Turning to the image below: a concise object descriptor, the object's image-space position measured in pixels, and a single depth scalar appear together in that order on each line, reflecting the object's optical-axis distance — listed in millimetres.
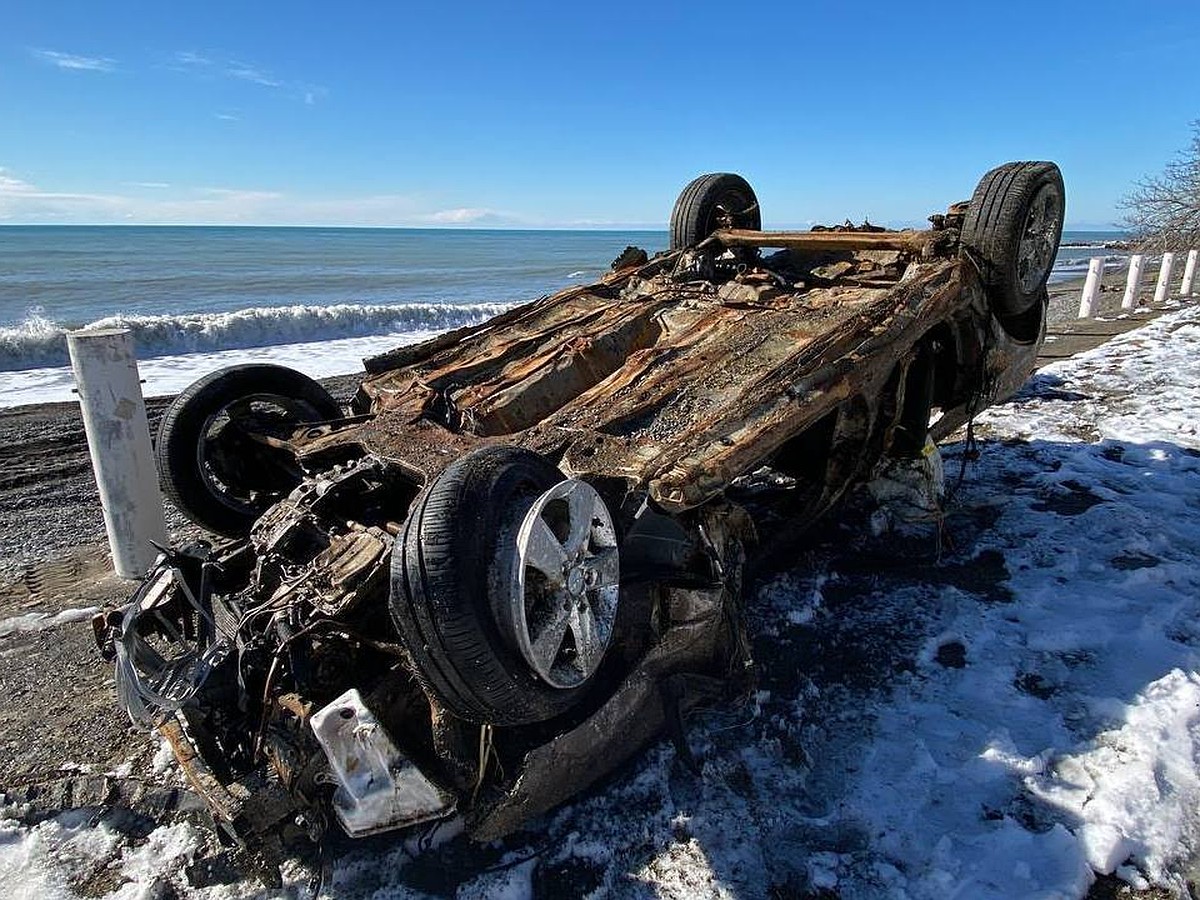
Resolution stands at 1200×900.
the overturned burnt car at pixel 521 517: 2252
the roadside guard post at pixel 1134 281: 12547
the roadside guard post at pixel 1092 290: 12156
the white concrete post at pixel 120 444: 4078
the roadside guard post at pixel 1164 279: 13453
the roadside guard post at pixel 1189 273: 14258
